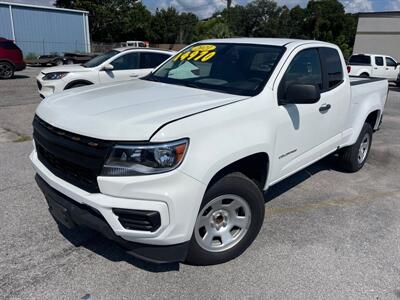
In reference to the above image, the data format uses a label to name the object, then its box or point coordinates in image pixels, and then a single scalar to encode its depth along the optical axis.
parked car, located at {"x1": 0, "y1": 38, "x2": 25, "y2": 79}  14.91
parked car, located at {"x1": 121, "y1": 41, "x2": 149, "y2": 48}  31.68
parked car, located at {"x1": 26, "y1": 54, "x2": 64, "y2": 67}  22.81
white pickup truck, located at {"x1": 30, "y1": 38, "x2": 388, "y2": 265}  2.24
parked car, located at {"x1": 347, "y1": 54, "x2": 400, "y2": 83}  18.12
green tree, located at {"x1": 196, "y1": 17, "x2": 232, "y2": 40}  40.03
